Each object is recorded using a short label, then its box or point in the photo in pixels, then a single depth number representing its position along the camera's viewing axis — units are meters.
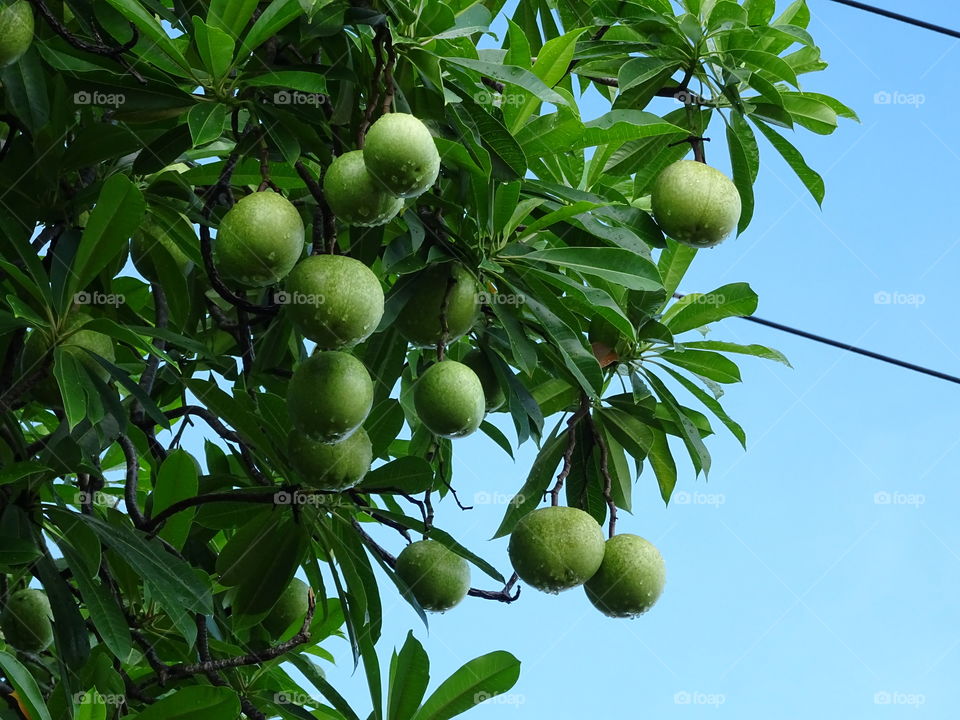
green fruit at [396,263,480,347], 4.52
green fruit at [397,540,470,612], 4.64
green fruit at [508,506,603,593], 4.53
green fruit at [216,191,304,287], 4.38
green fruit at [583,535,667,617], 4.56
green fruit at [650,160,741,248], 4.54
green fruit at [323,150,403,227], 4.36
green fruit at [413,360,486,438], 4.44
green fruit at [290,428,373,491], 4.50
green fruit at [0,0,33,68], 4.46
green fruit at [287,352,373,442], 4.39
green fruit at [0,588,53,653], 4.80
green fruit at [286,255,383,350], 4.36
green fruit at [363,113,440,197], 4.32
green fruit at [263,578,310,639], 4.86
